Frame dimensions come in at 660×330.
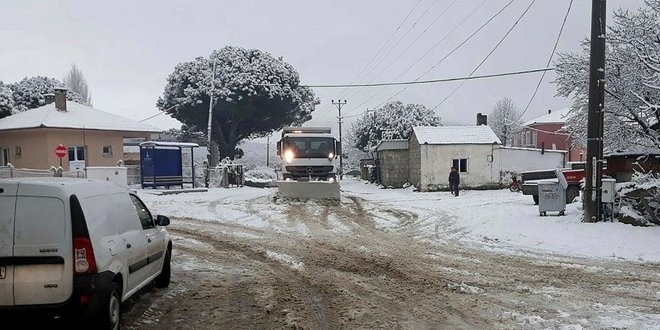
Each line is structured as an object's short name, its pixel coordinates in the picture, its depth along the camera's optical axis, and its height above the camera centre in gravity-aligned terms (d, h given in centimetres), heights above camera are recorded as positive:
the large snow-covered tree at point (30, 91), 5309 +671
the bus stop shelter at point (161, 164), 2772 -50
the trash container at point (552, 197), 1576 -146
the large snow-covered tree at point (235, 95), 4731 +533
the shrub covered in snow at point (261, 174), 5378 -219
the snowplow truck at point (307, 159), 2289 -28
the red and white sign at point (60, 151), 2652 +26
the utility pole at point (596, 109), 1361 +100
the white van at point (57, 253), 490 -92
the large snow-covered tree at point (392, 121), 5694 +328
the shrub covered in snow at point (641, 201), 1281 -135
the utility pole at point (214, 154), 5217 -2
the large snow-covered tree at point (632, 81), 1394 +185
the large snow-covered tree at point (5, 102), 3825 +401
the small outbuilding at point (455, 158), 3478 -57
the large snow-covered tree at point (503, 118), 7846 +537
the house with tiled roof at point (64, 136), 3359 +136
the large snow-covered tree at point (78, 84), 7894 +1083
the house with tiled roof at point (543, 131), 6203 +208
